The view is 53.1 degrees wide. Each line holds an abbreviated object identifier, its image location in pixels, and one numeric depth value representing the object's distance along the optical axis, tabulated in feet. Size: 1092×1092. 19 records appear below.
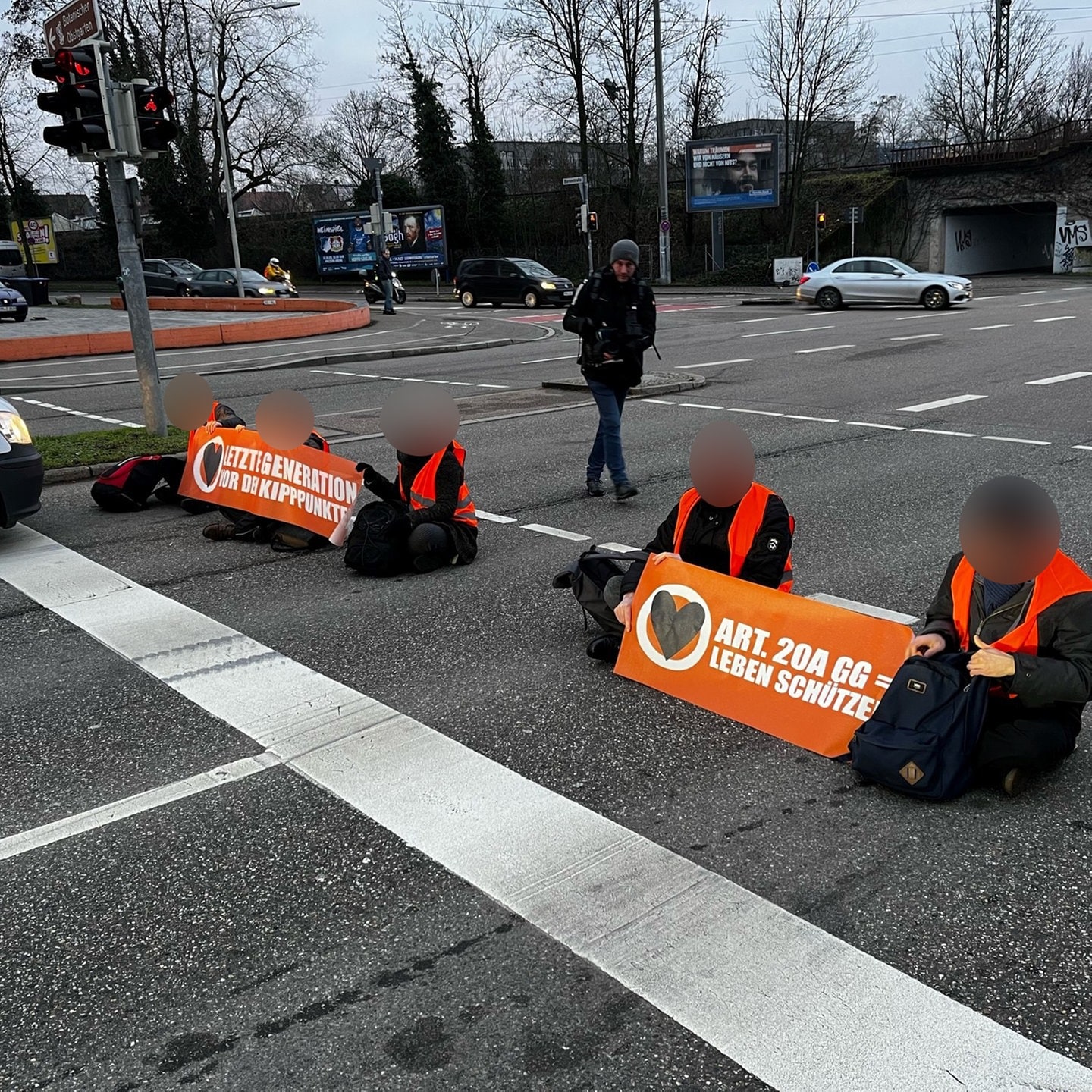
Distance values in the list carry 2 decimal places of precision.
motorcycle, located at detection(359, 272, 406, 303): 134.82
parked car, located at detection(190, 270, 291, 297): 129.80
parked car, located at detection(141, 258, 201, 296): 133.39
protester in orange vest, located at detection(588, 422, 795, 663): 15.52
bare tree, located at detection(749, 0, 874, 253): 155.02
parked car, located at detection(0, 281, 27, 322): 103.14
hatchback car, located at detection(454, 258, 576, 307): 125.08
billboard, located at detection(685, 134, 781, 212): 146.41
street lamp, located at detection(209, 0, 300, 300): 135.24
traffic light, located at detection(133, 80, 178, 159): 36.29
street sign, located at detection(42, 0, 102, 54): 34.83
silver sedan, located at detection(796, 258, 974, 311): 94.48
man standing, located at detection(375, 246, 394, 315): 115.55
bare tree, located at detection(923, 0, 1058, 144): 180.75
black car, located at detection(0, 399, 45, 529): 24.45
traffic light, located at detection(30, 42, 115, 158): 34.78
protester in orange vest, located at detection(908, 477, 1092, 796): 11.93
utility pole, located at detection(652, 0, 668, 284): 136.77
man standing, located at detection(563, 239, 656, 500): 28.19
